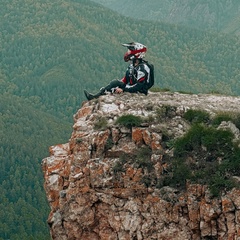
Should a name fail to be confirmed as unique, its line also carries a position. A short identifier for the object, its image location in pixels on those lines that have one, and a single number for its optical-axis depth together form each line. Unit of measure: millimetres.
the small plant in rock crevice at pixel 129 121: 24438
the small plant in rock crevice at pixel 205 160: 22141
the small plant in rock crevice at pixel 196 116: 25172
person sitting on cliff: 28188
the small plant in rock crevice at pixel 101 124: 24656
